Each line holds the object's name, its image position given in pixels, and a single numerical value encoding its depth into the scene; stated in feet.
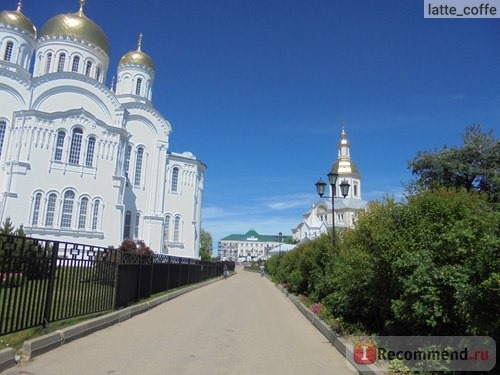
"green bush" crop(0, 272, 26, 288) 18.37
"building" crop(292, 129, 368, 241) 321.73
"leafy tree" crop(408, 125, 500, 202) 95.14
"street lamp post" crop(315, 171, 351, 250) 50.55
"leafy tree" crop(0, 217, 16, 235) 64.85
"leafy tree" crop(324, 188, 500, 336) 14.61
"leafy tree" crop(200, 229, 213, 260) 273.42
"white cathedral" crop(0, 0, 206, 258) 103.30
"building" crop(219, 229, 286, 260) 539.70
